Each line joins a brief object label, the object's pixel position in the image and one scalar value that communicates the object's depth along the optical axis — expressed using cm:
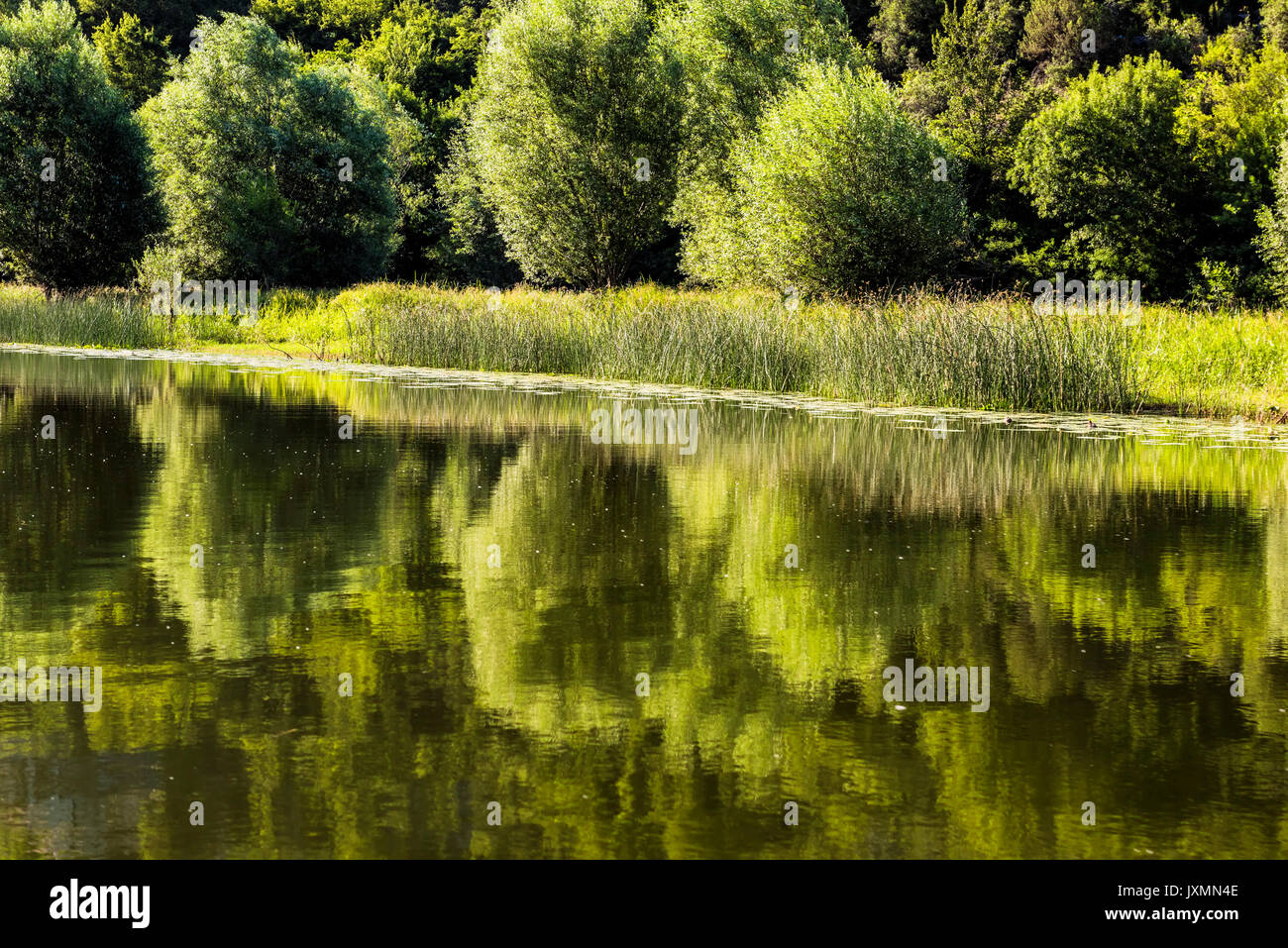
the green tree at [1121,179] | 5691
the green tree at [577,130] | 5222
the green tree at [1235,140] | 5562
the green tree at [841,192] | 4156
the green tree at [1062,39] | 6869
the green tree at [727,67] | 5303
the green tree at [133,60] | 7944
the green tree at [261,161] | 5350
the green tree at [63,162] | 5238
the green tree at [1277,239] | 5147
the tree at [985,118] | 6000
